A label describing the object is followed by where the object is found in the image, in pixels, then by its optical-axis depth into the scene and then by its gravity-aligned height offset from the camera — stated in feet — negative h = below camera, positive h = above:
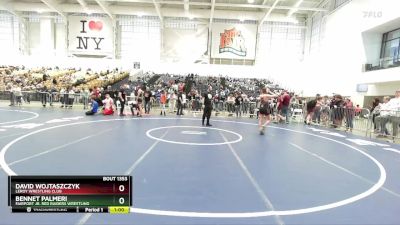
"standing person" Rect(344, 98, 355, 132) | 45.44 -2.93
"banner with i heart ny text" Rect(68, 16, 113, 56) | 132.16 +23.54
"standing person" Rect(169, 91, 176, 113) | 66.03 -2.50
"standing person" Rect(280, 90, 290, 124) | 52.19 -1.88
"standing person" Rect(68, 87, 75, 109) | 66.55 -2.83
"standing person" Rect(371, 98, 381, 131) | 41.42 -2.32
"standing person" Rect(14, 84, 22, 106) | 66.55 -2.69
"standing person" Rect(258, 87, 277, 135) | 36.87 -1.64
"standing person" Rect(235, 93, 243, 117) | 61.81 -2.63
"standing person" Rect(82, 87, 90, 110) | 66.62 -2.74
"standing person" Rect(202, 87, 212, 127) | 42.34 -1.93
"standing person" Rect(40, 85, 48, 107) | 66.42 -2.85
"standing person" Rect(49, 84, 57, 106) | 67.48 -2.36
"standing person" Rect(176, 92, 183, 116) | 60.39 -2.83
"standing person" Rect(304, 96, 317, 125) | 53.11 -2.29
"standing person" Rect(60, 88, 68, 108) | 66.41 -2.83
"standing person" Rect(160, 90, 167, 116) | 59.06 -1.87
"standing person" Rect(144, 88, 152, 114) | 57.67 -1.77
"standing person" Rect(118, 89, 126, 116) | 52.10 -2.15
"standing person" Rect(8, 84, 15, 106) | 66.27 -3.41
